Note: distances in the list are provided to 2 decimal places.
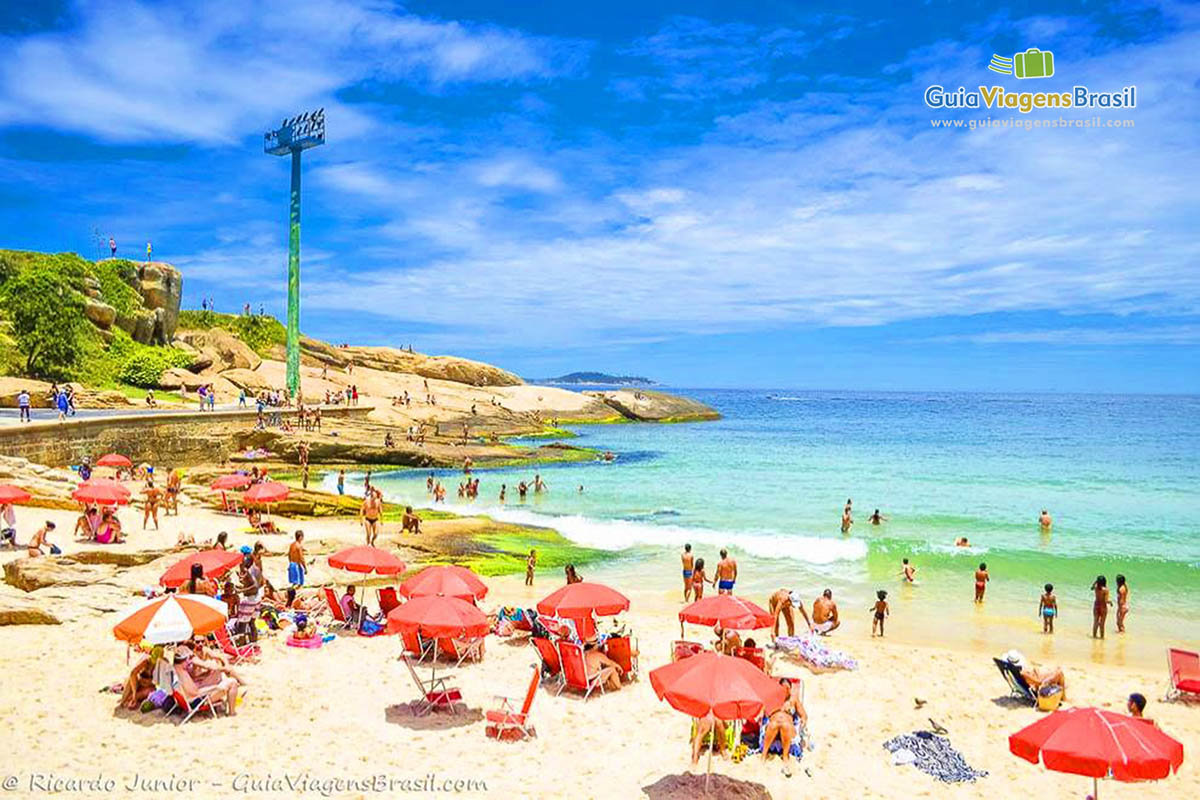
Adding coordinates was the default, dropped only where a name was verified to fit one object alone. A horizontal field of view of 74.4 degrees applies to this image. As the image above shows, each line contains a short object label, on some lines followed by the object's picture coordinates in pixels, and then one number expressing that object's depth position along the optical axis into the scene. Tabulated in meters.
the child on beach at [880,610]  14.94
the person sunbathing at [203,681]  9.23
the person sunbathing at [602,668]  10.93
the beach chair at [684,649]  11.73
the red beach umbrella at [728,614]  11.46
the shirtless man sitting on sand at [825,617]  14.14
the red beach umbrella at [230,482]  23.78
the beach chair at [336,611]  13.59
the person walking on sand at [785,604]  14.10
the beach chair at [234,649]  11.45
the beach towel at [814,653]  12.53
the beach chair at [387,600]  13.80
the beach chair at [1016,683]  11.25
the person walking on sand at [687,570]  17.44
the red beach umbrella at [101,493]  17.59
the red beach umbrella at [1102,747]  6.26
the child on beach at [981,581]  17.50
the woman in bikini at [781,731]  8.98
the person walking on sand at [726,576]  16.19
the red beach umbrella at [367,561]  13.18
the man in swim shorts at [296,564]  15.45
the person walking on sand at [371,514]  20.80
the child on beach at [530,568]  18.12
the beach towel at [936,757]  8.89
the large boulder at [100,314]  51.00
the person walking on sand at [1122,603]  15.57
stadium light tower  53.16
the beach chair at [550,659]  11.13
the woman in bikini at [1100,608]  14.84
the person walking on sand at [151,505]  20.11
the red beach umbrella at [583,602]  11.14
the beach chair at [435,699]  9.96
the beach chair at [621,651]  11.32
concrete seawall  28.27
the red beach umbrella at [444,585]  11.69
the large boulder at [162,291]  60.85
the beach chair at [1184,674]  11.49
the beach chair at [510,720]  9.28
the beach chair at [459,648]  12.08
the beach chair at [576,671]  10.77
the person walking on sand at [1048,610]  15.40
